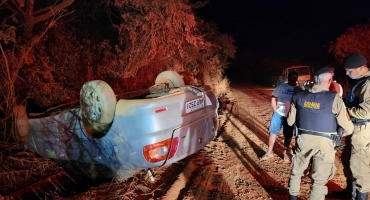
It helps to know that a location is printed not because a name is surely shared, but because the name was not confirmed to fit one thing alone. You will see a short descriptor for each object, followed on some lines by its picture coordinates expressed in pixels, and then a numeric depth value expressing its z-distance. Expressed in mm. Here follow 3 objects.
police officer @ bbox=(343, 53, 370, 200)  3226
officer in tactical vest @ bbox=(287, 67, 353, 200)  3000
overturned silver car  3252
